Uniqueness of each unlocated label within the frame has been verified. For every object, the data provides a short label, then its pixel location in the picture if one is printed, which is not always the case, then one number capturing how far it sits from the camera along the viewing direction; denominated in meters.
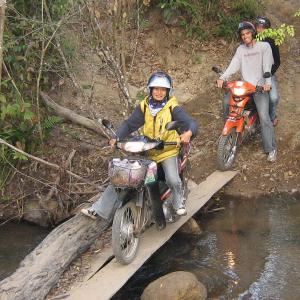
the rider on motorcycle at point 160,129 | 5.85
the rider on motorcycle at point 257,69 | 7.75
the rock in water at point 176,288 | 5.04
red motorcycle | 7.66
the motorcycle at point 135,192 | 5.34
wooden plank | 5.18
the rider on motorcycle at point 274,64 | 8.01
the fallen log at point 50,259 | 5.05
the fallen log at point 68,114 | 8.95
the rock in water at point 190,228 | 6.87
